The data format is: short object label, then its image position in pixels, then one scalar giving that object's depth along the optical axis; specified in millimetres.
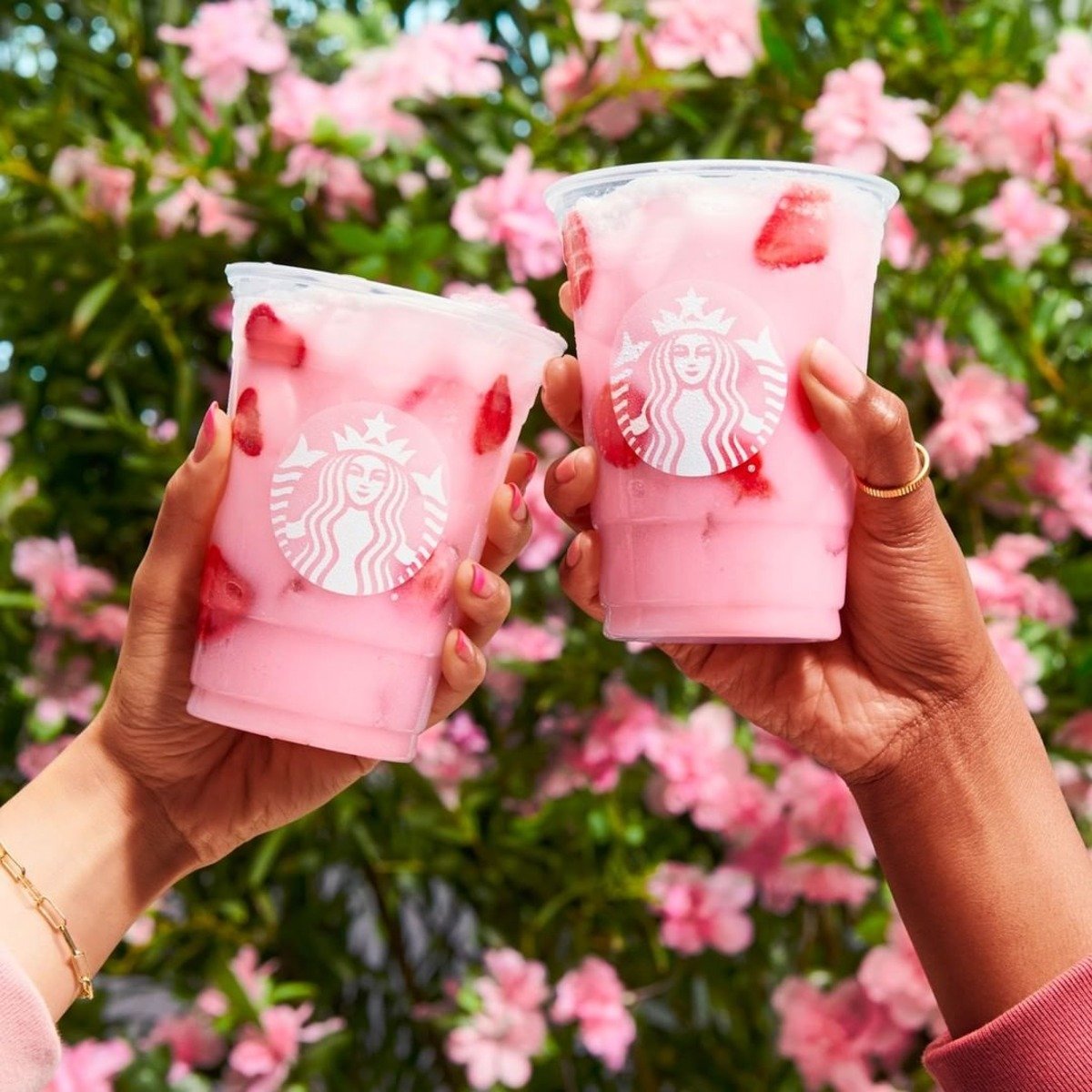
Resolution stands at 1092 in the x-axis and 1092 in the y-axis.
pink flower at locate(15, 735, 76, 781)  1479
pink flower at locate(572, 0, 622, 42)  1325
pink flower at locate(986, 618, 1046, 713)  1243
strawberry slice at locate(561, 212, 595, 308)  772
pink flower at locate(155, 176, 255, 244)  1393
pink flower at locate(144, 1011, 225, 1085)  1415
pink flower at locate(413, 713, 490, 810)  1395
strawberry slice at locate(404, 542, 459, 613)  754
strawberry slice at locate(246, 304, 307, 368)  732
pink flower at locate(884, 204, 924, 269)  1289
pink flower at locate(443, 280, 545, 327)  1287
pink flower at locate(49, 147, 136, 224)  1396
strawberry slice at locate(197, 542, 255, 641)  764
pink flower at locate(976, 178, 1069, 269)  1260
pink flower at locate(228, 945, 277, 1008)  1382
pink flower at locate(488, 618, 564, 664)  1343
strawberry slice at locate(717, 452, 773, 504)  732
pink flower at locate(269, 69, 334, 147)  1363
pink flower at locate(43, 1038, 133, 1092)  1290
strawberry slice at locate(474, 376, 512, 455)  760
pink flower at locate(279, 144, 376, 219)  1375
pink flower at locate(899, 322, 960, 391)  1332
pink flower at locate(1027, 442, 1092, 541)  1336
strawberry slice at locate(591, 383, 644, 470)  754
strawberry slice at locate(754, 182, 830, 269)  717
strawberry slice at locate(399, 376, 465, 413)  728
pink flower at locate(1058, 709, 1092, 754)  1317
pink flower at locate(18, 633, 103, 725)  1446
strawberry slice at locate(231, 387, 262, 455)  753
